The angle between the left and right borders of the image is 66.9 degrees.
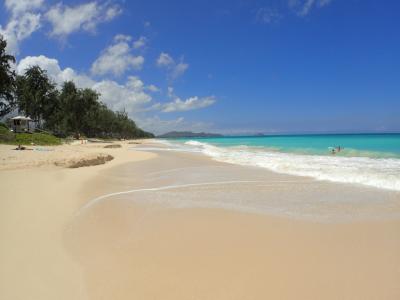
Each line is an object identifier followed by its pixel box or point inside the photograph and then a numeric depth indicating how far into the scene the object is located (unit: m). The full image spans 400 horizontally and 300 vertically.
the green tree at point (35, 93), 55.62
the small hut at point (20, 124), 44.44
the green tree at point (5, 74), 39.69
